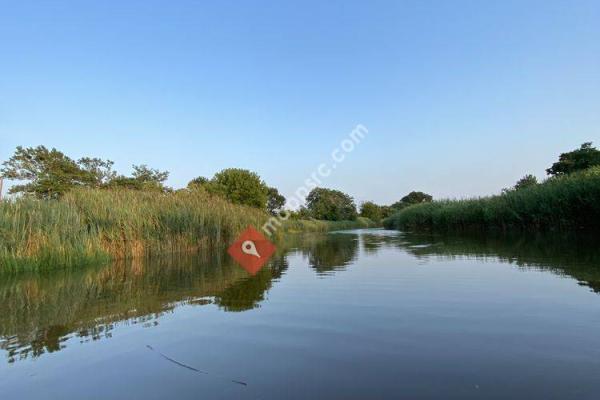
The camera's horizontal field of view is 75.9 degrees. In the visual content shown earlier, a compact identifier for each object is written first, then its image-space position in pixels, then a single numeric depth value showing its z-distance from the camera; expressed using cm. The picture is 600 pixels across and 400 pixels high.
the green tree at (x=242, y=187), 3098
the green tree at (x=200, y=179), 3764
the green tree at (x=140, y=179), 3041
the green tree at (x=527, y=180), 3306
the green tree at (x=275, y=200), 6268
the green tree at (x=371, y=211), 6775
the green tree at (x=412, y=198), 7612
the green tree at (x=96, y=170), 3127
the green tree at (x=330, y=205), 5856
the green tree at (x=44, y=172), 2659
